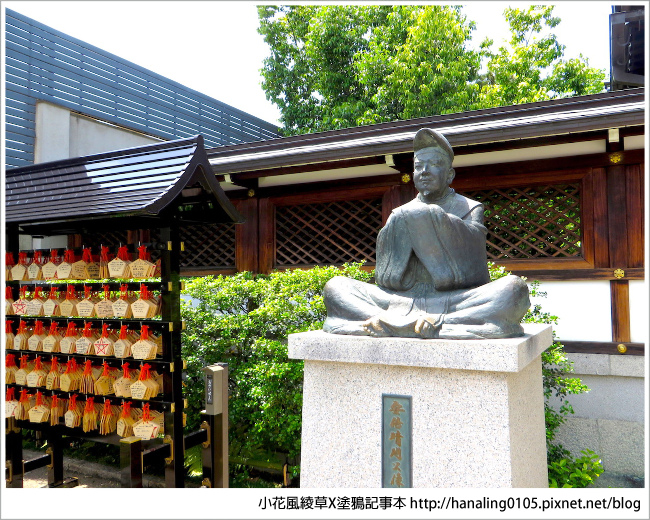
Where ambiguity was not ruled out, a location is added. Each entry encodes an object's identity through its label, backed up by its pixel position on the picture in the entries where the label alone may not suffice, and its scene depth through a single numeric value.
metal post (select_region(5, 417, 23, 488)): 5.22
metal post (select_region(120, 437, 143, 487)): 4.32
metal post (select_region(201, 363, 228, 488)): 4.75
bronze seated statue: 3.60
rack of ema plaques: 4.68
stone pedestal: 3.31
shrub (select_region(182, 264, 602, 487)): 5.30
